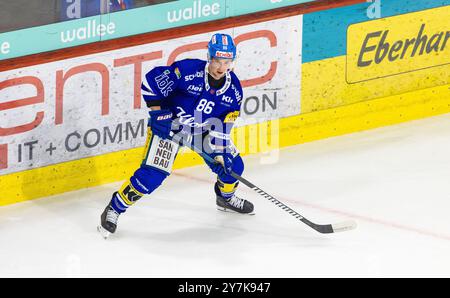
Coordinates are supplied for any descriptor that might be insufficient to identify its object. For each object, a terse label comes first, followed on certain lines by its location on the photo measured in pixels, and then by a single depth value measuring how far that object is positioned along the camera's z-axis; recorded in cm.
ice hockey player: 1470
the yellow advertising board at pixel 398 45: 1923
